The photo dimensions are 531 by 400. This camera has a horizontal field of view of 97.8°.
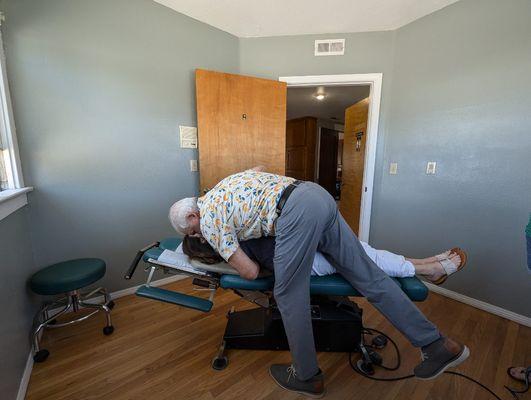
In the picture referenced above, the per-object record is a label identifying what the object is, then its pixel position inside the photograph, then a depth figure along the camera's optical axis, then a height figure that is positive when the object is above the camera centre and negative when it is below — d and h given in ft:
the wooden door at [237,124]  6.59 +1.01
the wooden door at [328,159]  19.48 -0.05
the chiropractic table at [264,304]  3.55 -2.66
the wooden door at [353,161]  8.72 -0.10
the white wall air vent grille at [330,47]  6.99 +3.34
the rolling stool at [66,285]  4.27 -2.40
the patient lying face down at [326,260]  3.67 -1.63
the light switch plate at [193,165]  6.93 -0.22
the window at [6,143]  4.25 +0.25
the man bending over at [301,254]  3.18 -1.34
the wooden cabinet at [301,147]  18.53 +0.90
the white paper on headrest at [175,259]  3.82 -1.67
